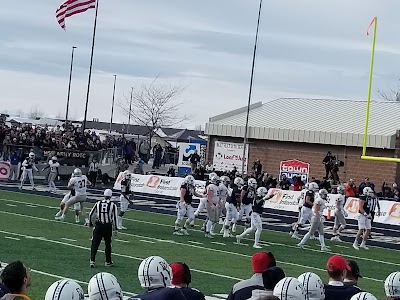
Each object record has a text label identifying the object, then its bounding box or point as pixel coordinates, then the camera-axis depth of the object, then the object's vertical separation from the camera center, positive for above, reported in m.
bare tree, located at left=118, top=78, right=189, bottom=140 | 67.43 +4.46
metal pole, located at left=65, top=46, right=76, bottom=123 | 70.59 +6.41
